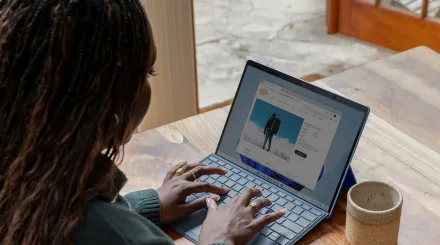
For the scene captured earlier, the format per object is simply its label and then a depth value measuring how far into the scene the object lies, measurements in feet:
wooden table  5.96
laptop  5.90
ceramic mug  5.56
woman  4.83
